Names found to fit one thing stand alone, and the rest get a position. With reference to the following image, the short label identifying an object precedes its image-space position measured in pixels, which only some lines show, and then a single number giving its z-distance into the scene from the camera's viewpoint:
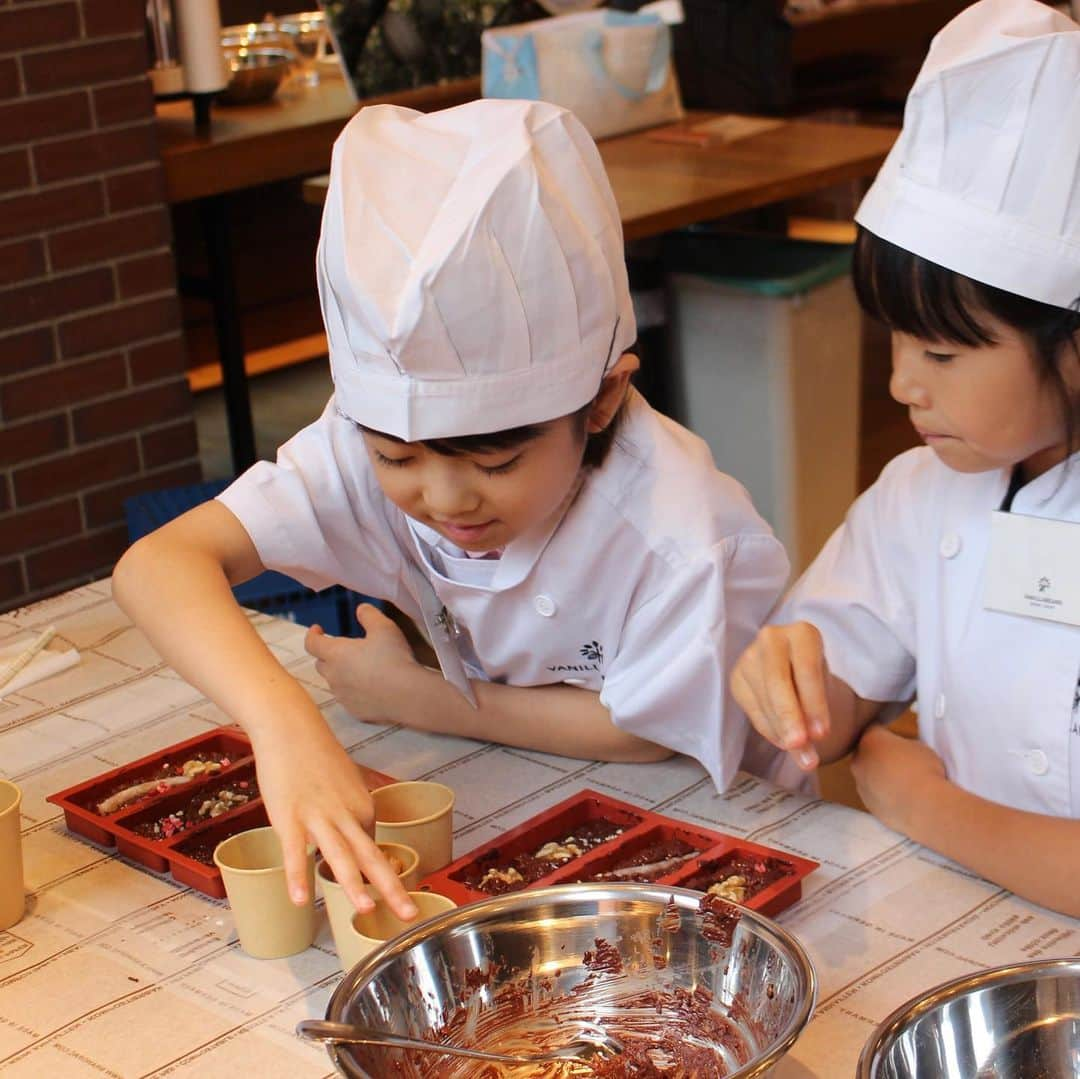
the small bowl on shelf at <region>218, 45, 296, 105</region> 3.27
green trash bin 3.20
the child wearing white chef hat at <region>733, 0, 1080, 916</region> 1.12
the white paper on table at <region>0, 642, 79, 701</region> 1.54
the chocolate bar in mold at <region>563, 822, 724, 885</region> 1.15
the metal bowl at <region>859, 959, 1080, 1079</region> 0.90
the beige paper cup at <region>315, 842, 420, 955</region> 1.03
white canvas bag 3.14
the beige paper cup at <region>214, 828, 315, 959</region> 1.07
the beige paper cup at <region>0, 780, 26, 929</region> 1.12
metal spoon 0.88
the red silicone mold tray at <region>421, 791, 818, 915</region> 1.13
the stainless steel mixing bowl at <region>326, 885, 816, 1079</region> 0.95
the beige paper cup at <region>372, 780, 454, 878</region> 1.15
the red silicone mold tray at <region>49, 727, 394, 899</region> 1.21
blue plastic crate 2.45
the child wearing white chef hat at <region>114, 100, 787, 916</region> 1.14
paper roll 2.94
